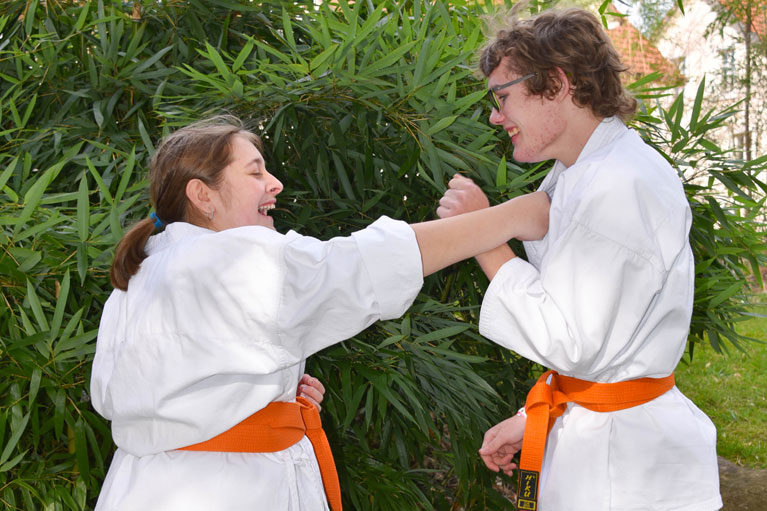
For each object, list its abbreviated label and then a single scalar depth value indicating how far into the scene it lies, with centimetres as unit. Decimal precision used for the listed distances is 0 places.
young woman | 132
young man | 139
